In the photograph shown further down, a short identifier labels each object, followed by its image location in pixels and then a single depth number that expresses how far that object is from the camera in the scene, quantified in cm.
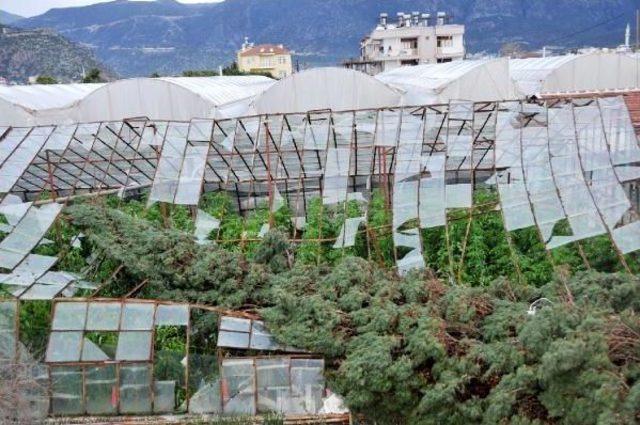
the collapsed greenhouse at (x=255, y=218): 1062
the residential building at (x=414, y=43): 6381
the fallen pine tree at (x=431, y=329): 807
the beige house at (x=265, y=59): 7825
